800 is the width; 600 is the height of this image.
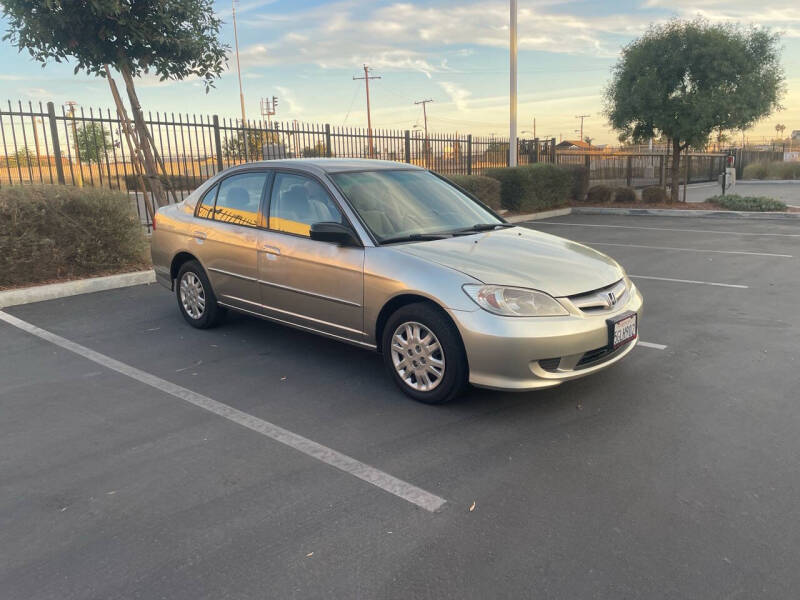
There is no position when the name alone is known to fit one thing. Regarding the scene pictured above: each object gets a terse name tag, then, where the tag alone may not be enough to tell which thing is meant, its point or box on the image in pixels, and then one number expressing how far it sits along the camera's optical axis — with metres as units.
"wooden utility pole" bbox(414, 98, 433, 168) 16.57
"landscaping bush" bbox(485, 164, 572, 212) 16.67
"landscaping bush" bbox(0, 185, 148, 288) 7.26
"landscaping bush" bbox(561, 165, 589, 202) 19.50
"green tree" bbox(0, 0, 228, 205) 8.68
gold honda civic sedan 3.87
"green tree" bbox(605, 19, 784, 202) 17.27
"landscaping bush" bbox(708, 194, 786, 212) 16.91
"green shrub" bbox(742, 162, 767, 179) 34.78
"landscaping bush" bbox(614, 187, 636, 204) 19.61
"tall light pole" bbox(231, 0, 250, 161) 52.50
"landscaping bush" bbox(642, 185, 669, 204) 19.45
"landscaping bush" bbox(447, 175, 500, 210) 14.73
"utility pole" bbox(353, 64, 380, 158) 63.66
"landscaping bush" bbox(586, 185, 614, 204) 19.45
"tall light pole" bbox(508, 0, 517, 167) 17.20
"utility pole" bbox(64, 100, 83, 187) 10.13
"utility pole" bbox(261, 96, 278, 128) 61.69
